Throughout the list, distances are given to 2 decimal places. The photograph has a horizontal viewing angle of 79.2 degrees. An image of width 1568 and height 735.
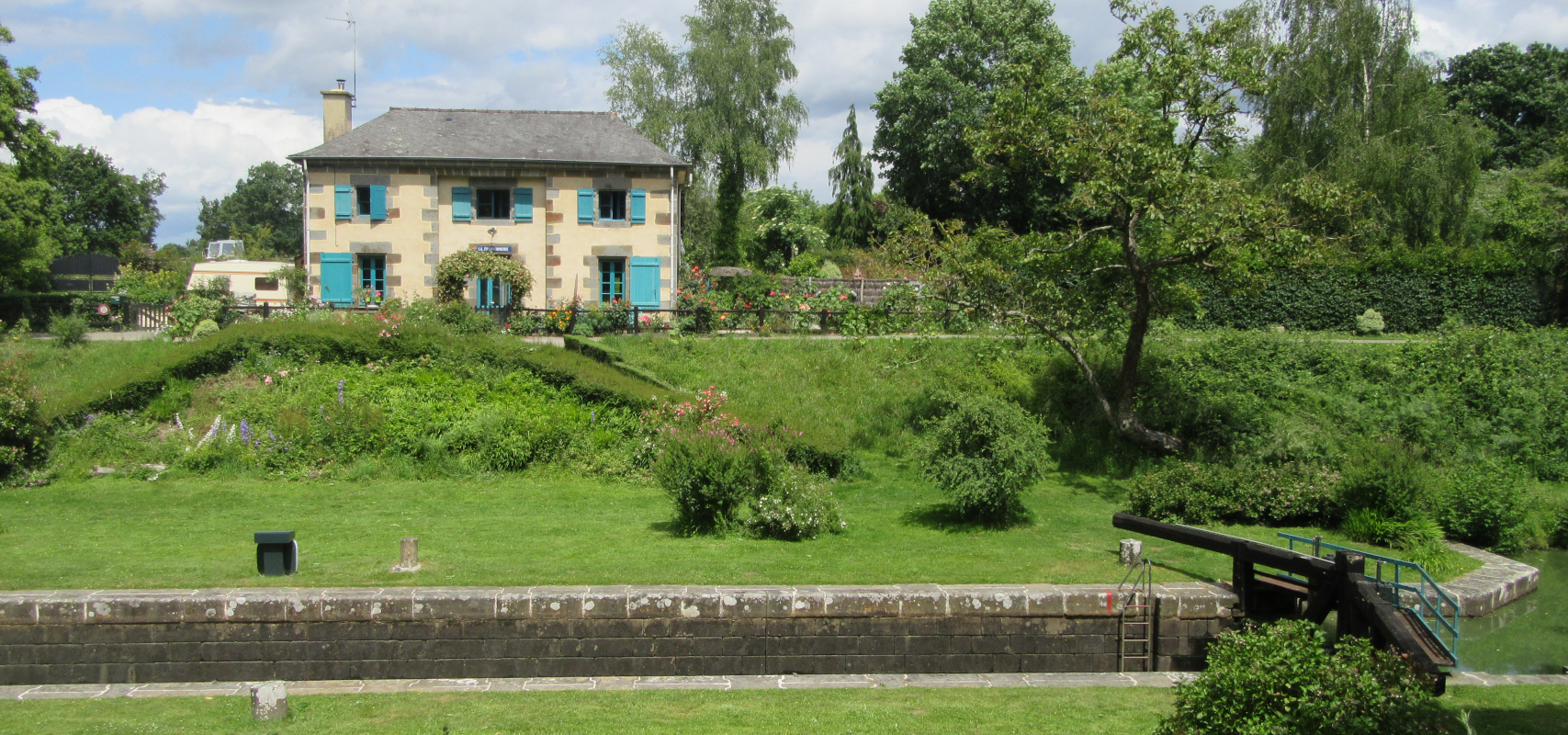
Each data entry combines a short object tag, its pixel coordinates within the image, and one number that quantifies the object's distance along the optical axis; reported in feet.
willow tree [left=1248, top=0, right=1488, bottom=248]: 83.56
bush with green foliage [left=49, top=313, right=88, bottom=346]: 64.90
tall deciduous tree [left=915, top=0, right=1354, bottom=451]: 45.27
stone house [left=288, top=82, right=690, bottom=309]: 83.30
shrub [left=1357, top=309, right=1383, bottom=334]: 77.71
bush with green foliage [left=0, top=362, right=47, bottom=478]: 43.24
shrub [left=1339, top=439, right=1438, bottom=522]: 39.17
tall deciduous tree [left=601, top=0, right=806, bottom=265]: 116.67
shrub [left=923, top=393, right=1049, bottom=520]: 38.42
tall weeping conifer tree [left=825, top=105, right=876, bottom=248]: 137.39
